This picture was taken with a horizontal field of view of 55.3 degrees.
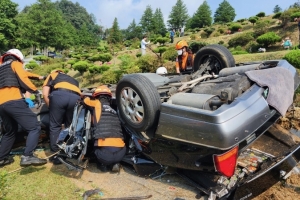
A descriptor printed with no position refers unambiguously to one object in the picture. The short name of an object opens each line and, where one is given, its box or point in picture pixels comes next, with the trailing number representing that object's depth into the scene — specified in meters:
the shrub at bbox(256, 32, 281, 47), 16.12
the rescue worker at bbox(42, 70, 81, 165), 4.40
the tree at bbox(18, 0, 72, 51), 35.16
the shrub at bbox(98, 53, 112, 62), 18.92
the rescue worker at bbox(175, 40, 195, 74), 6.08
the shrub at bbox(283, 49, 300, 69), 7.68
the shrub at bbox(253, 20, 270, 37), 19.99
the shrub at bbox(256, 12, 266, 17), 29.92
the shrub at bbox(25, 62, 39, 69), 22.50
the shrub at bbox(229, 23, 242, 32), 25.56
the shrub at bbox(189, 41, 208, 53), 16.80
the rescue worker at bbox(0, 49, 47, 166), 4.09
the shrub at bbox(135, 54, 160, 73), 12.77
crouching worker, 3.62
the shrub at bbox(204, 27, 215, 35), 29.19
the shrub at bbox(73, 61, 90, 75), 16.48
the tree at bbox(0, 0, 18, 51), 34.06
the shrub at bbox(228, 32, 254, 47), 18.80
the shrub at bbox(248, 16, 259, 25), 27.20
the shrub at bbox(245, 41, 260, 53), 17.27
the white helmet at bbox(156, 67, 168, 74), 5.20
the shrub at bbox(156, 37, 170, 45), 26.68
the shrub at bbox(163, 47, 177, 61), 14.17
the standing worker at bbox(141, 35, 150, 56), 14.69
